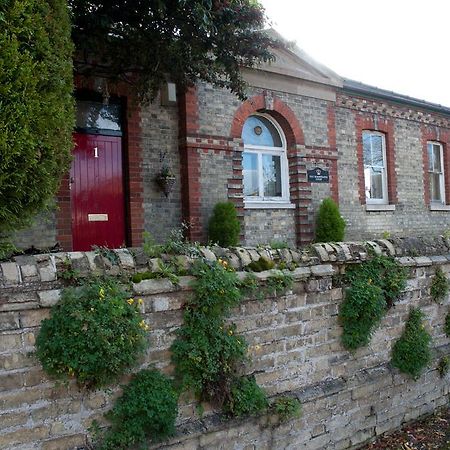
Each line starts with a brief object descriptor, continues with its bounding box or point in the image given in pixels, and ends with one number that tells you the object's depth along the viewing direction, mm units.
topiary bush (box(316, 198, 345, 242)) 11367
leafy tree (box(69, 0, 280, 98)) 7211
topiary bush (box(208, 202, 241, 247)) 9781
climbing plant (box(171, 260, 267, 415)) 4109
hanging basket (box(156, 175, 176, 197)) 9414
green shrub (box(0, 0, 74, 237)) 3590
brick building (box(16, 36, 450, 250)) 9133
